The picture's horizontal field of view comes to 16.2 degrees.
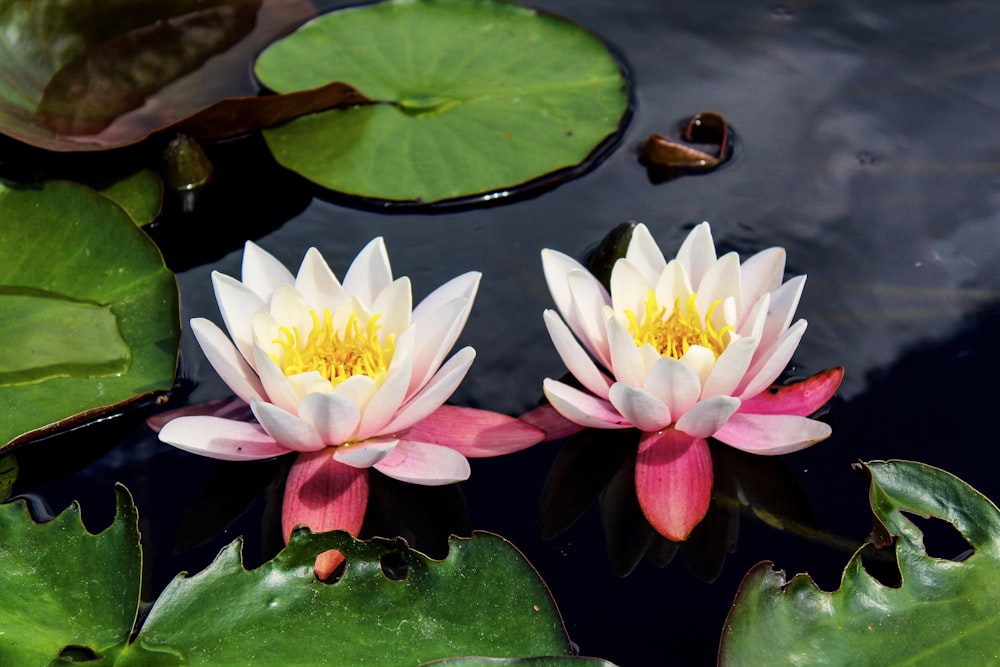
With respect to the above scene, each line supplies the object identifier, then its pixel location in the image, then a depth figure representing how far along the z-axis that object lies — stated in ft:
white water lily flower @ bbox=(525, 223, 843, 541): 3.82
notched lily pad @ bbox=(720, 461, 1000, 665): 3.66
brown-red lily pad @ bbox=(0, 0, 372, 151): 4.25
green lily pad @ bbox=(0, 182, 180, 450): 3.91
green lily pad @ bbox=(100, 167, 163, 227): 4.25
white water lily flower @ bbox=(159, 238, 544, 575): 3.81
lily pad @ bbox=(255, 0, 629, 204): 4.28
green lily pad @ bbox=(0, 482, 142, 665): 3.68
